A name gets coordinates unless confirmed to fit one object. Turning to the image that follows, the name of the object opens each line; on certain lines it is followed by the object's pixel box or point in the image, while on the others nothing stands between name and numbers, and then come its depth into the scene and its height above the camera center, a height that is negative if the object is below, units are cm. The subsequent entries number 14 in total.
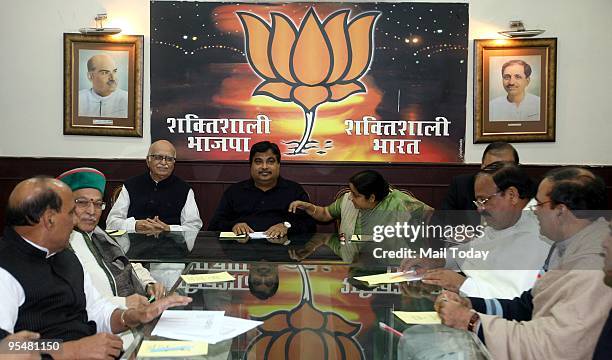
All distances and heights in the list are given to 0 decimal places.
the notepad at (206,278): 267 -51
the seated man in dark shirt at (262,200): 461 -26
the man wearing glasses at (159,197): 484 -26
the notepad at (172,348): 172 -54
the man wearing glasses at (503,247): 264 -36
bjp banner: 589 +86
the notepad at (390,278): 272 -51
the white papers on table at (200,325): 188 -53
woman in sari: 414 -29
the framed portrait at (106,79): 592 +85
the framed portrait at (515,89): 586 +78
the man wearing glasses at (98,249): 270 -39
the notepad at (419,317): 208 -53
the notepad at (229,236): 392 -46
